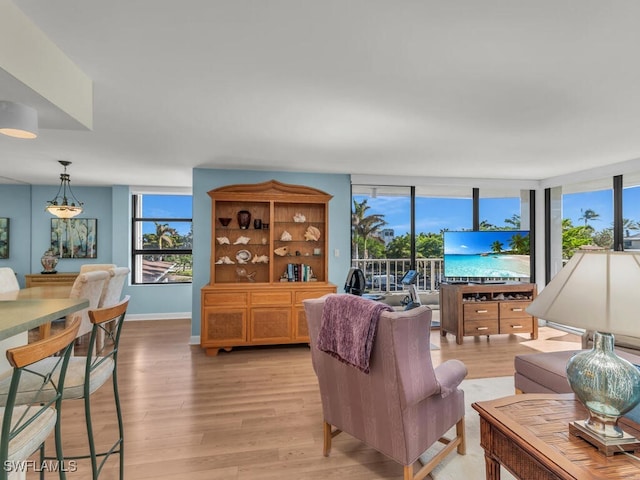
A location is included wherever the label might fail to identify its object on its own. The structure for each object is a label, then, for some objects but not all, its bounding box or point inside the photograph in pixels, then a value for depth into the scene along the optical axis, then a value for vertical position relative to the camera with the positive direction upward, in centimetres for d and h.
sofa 245 -96
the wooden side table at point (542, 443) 107 -68
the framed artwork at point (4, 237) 584 +10
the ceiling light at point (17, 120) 173 +63
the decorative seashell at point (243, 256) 475 -17
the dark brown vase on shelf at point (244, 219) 470 +33
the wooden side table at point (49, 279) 539 -56
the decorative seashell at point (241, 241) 473 +3
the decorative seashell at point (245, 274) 481 -43
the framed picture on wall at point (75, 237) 600 +11
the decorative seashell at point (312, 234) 486 +13
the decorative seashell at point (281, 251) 480 -11
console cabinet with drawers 479 -92
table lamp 107 -25
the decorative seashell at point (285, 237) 477 +9
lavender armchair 175 -80
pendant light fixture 469 +48
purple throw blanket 177 -45
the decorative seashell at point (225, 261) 465 -24
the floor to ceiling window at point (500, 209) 577 +57
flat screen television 515 -17
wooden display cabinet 428 -29
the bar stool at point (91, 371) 161 -63
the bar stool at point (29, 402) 102 -62
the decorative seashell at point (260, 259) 475 -21
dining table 138 -33
